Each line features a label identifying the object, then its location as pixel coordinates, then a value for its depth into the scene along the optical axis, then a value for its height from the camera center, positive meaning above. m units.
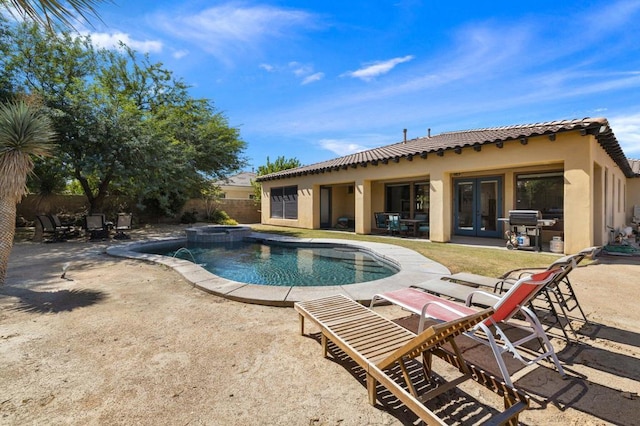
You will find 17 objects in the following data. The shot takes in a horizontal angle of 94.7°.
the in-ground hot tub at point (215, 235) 13.23 -1.09
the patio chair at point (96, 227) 12.80 -0.65
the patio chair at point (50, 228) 12.29 -0.66
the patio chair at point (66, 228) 12.55 -0.72
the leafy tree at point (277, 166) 31.67 +4.92
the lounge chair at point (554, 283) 3.35 -1.16
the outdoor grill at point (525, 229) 9.78 -0.66
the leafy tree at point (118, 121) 12.50 +4.61
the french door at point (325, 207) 19.58 +0.25
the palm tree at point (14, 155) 5.90 +1.25
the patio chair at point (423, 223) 13.92 -0.66
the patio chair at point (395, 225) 14.12 -0.71
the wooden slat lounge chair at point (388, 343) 1.96 -1.24
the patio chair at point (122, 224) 13.47 -0.56
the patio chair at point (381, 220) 15.09 -0.51
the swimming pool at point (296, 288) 4.80 -1.37
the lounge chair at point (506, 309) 2.65 -1.07
